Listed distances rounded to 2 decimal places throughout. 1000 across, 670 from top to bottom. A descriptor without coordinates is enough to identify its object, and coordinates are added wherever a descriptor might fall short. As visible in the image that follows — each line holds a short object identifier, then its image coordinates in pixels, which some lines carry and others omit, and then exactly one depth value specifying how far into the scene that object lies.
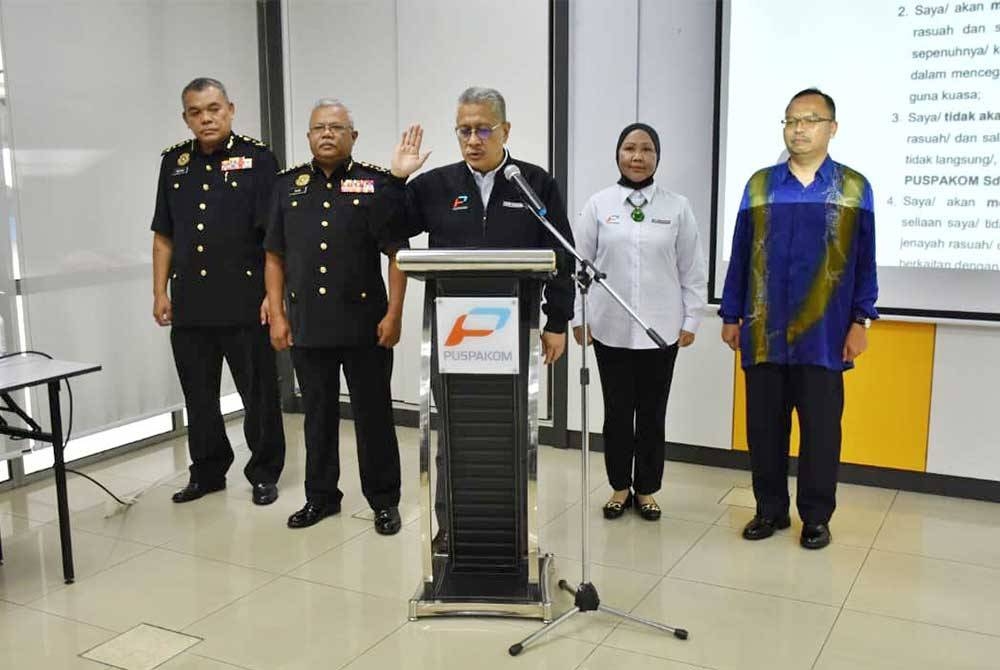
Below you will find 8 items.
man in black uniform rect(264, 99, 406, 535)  3.37
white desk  3.00
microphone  2.43
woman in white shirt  3.48
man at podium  2.88
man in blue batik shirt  3.22
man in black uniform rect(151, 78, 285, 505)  3.80
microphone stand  2.47
